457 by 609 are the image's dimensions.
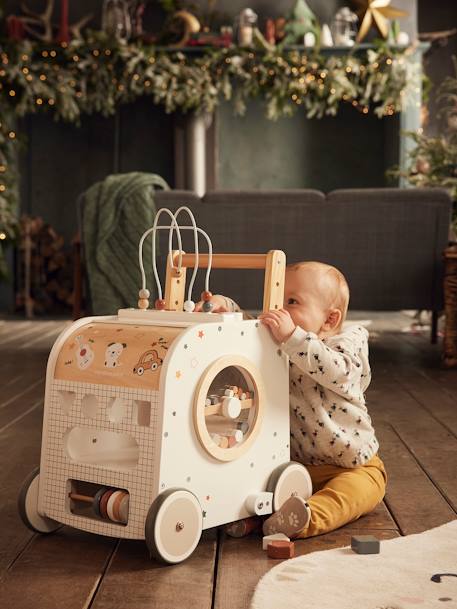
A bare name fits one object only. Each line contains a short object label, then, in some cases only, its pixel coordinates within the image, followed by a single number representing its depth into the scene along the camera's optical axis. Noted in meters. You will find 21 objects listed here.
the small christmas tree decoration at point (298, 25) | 7.20
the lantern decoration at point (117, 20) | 7.13
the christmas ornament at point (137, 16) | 7.29
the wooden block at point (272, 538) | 1.62
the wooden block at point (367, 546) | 1.57
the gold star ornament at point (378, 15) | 7.16
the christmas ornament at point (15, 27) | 7.09
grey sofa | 4.16
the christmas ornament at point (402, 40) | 7.09
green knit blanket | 4.41
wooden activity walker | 1.55
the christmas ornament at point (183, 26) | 7.17
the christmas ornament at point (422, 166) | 5.69
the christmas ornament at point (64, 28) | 7.07
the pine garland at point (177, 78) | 6.85
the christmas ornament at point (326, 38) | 7.17
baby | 1.76
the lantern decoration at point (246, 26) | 7.16
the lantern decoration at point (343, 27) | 7.19
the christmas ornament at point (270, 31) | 7.20
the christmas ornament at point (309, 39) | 7.14
